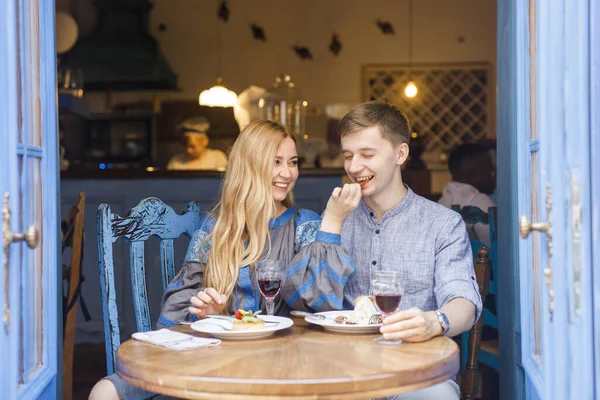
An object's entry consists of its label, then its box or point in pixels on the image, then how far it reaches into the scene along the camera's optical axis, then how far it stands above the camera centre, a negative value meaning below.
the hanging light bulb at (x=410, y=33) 6.81 +1.39
